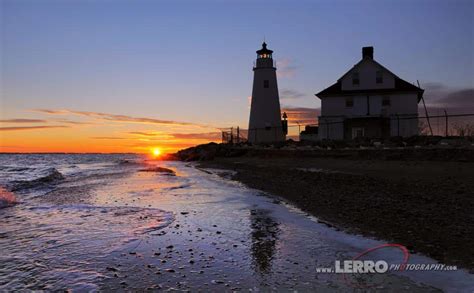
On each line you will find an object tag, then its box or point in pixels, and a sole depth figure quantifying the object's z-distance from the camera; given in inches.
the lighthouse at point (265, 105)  1690.5
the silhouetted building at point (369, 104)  1334.9
